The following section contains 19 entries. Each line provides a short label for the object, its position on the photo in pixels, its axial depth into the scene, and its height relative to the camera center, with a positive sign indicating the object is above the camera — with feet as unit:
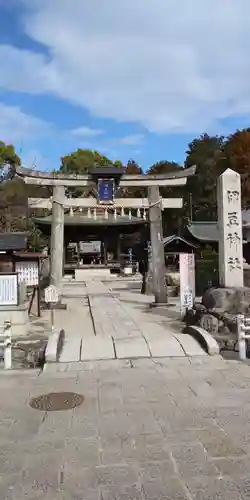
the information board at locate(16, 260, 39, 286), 46.21 -1.08
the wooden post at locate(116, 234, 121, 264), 132.41 +3.16
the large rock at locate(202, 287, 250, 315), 36.88 -3.63
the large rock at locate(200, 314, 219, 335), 35.27 -5.20
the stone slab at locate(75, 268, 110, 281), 119.55 -3.79
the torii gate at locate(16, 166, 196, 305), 53.72 +7.38
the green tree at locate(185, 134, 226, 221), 174.19 +32.66
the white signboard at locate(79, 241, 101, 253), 146.69 +4.41
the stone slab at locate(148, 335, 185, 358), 26.81 -5.52
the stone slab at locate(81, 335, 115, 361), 26.55 -5.53
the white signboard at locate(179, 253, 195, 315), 43.29 -2.22
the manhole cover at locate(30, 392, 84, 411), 18.03 -5.92
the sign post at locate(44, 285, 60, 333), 35.70 -2.70
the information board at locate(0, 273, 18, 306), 37.52 -2.46
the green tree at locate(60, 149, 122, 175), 204.23 +46.68
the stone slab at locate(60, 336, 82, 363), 26.03 -5.55
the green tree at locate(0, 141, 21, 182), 153.48 +35.03
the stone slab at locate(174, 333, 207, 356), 26.73 -5.45
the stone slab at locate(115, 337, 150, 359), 26.76 -5.56
